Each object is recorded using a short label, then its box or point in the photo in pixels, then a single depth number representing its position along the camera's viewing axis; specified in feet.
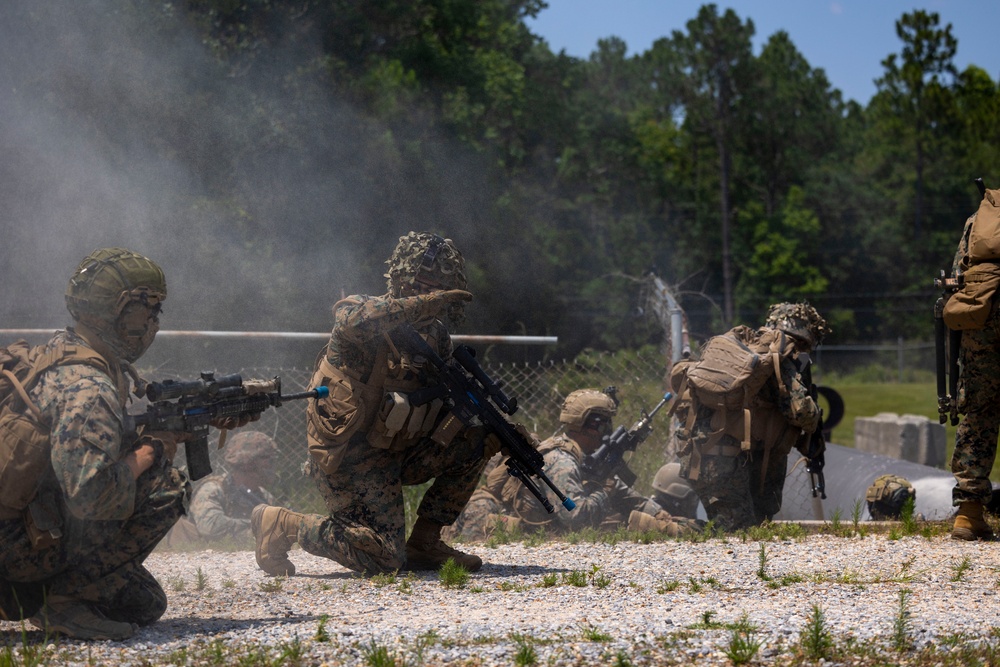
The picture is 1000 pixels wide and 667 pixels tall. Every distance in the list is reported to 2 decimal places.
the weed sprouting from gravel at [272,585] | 33.58
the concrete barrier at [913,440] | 91.04
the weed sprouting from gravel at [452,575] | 33.76
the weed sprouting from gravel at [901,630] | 25.32
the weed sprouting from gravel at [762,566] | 33.91
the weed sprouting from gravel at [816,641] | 24.81
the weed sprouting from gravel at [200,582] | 34.55
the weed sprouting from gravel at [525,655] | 24.44
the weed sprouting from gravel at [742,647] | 24.66
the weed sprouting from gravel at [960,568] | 33.45
